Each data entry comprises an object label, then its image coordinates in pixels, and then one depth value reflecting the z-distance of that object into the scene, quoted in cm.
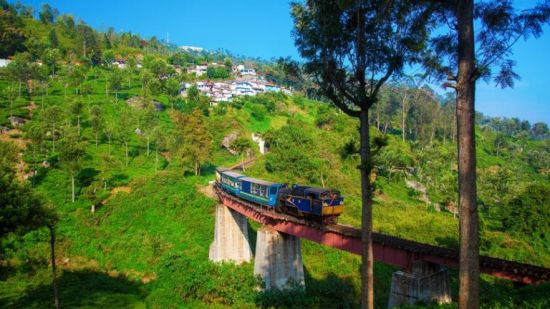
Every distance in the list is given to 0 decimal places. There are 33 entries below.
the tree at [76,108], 6285
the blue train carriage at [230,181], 3289
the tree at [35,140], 4884
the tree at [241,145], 5784
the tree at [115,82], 8385
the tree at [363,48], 1109
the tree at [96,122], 5878
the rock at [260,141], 7073
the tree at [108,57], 11717
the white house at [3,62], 9712
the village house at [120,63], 12086
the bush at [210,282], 2698
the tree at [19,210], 1833
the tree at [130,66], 10186
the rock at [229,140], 6799
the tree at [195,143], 5131
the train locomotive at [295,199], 2283
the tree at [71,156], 4504
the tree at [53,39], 11431
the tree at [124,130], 5992
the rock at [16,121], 5993
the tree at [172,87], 9150
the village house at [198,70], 14038
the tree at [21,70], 7517
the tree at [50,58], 9146
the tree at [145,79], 9124
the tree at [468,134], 888
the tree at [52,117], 5499
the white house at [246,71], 16180
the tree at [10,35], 10312
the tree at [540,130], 15012
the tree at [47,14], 14138
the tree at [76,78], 8325
